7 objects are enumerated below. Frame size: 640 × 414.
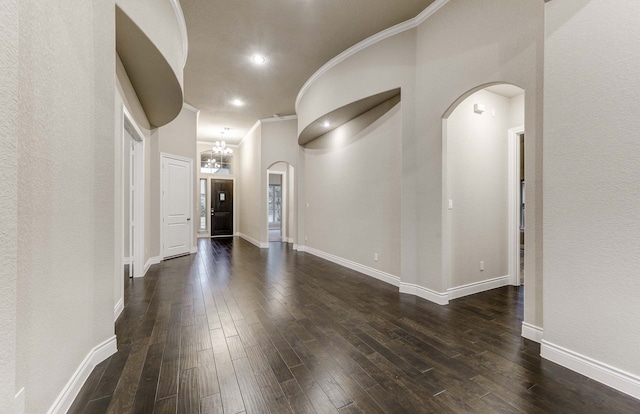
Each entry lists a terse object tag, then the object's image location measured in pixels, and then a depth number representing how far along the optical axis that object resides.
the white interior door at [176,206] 5.86
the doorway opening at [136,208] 4.39
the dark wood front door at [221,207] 10.38
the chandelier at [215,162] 10.45
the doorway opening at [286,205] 8.94
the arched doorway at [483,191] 3.53
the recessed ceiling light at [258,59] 4.37
